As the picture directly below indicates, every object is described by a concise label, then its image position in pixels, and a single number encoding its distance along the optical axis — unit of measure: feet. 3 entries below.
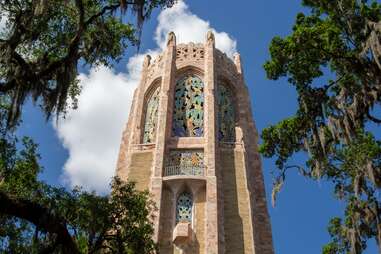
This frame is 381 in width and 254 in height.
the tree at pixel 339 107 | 40.55
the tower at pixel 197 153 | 71.36
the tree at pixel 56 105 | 35.70
